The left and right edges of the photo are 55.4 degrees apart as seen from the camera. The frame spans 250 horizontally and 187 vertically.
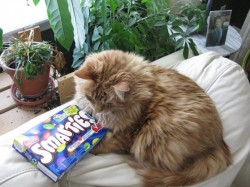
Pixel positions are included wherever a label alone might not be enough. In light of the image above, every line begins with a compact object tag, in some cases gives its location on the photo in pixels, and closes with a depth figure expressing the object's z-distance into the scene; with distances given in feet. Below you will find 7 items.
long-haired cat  2.64
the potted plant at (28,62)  3.38
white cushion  2.28
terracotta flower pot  3.45
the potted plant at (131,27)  3.73
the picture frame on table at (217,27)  4.64
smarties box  2.31
